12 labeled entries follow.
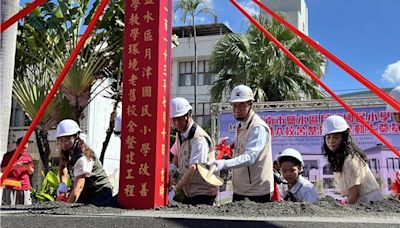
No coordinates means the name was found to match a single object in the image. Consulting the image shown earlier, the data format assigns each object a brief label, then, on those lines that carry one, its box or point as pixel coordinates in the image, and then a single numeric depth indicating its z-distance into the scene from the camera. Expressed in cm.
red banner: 232
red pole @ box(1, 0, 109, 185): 255
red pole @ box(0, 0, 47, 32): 265
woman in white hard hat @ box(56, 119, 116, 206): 285
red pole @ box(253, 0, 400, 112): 223
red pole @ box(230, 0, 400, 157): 282
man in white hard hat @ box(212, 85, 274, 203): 263
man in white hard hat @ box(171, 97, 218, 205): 269
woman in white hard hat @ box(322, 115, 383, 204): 250
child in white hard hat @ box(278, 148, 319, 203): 294
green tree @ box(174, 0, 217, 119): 1307
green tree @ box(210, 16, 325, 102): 1054
